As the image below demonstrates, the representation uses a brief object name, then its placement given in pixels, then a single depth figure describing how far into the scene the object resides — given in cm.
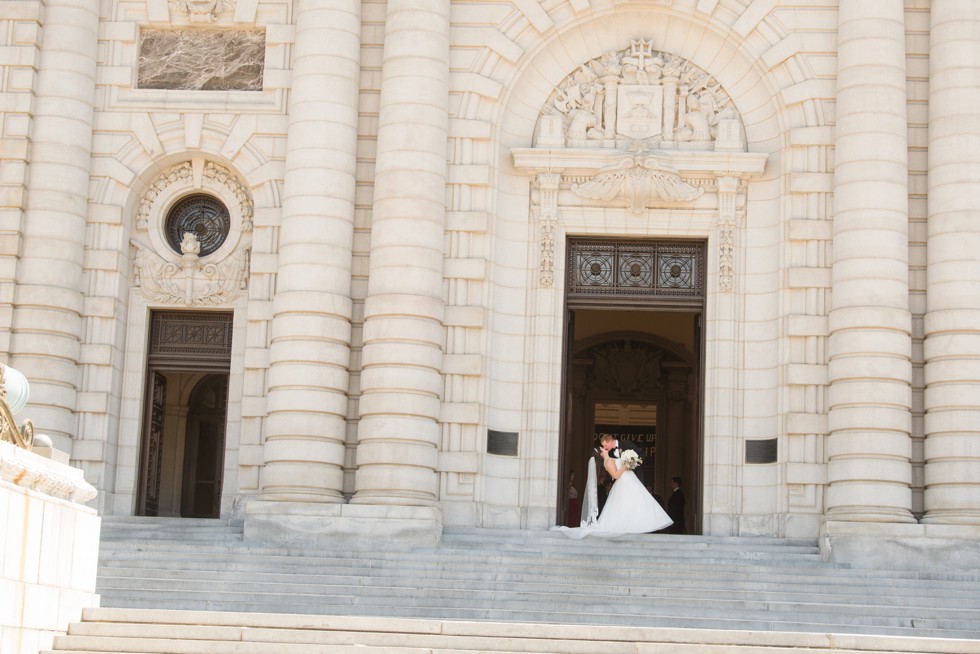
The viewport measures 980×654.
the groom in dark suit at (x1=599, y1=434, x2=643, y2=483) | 2656
